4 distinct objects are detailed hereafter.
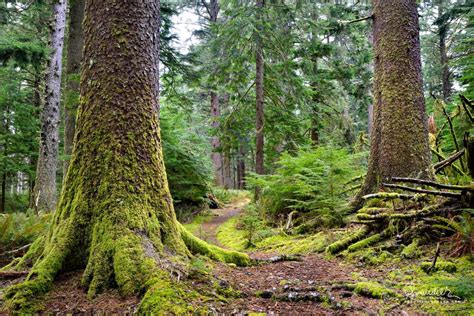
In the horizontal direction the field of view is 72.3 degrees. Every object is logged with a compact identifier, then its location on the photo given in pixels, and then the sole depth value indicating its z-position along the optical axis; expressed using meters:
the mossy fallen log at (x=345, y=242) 4.86
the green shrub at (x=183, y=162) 12.98
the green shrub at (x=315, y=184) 6.85
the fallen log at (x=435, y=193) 3.63
